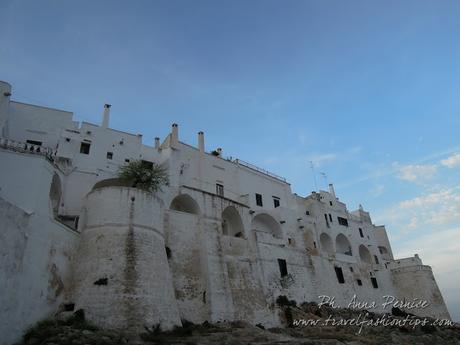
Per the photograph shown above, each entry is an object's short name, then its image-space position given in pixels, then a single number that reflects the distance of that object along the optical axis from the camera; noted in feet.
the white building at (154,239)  54.03
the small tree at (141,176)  76.74
